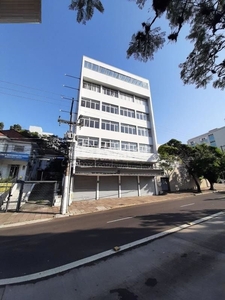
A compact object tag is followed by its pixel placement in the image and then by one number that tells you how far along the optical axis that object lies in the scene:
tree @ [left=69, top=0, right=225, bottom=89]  3.23
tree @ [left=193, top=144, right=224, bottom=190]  23.55
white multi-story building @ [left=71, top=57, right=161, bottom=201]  20.05
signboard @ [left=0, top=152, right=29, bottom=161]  20.52
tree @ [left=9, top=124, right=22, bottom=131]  37.56
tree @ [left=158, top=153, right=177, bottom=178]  23.73
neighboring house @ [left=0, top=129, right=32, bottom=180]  21.08
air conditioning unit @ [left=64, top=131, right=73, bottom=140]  13.13
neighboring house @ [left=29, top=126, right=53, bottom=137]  39.53
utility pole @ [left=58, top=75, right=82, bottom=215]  11.43
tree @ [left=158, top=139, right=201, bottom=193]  25.33
